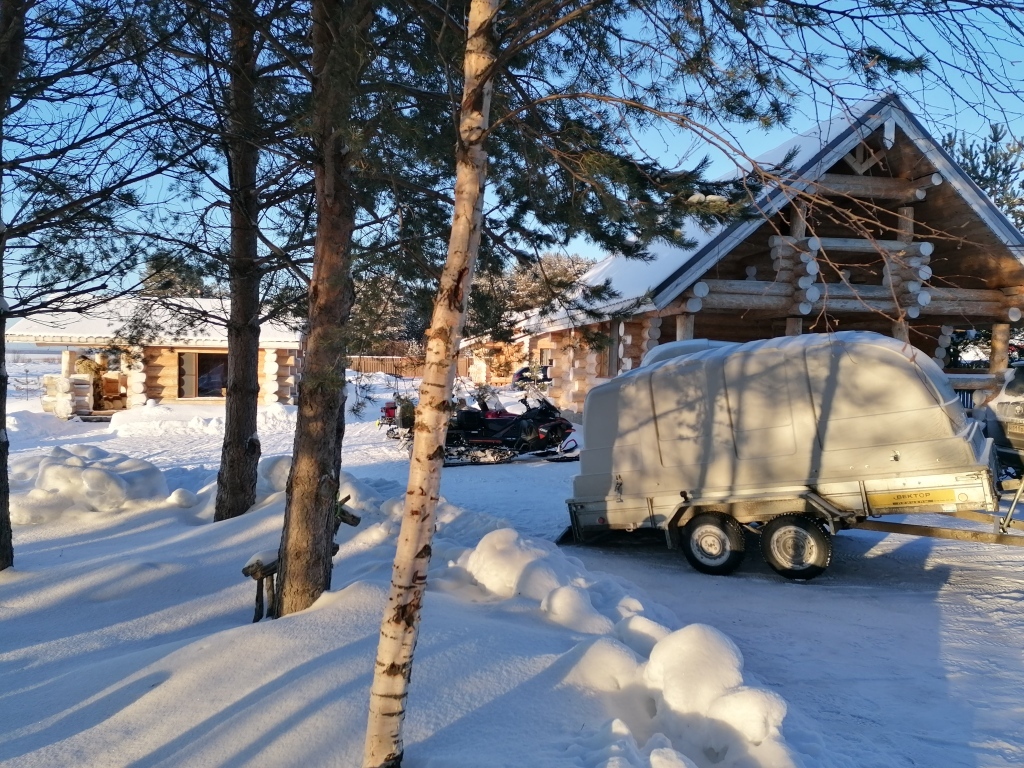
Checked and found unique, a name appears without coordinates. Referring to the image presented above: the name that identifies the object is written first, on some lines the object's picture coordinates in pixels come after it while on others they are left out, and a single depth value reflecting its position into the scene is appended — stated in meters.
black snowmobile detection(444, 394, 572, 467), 16.05
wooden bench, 5.52
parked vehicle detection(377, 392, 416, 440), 18.16
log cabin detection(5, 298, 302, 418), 24.62
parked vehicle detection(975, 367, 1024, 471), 9.51
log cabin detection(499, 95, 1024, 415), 13.71
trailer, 7.11
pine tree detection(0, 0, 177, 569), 6.09
